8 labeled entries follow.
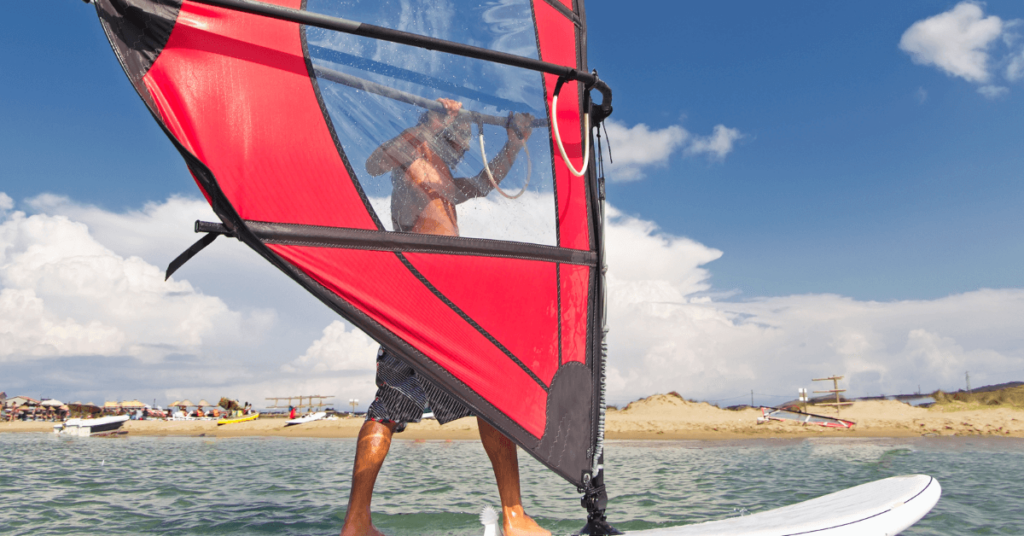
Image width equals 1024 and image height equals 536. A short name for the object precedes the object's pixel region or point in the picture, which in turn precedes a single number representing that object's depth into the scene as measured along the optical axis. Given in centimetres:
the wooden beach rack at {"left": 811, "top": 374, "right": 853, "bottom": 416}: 2195
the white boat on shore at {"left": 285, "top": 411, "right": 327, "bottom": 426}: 2803
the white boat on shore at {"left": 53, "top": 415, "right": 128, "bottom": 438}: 2469
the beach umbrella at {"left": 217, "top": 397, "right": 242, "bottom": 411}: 3744
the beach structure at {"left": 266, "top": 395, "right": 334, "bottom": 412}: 3606
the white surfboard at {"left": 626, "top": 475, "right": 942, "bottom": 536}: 230
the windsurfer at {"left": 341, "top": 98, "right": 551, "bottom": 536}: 200
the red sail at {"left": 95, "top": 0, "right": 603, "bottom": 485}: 156
